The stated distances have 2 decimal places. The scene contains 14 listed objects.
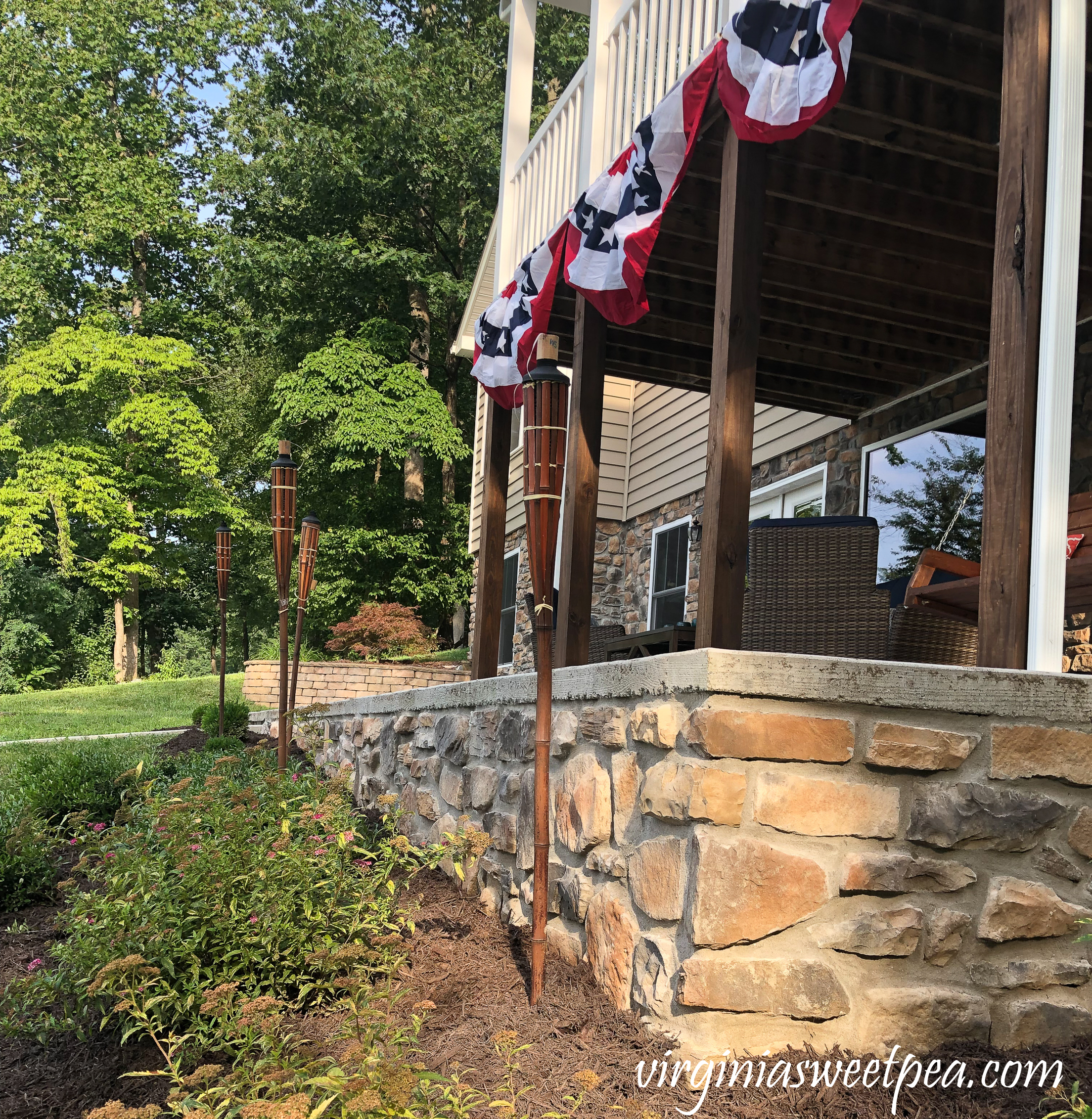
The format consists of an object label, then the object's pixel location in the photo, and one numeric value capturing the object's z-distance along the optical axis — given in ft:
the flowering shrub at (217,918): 10.91
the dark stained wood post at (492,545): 18.06
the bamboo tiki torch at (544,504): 10.41
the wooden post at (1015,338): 9.13
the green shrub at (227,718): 34.22
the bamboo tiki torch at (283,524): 19.36
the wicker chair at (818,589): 13.99
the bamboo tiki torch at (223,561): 28.27
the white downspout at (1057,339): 9.05
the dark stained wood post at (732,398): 10.60
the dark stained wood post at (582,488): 14.03
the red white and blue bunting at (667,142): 10.41
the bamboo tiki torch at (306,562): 21.68
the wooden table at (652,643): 17.88
